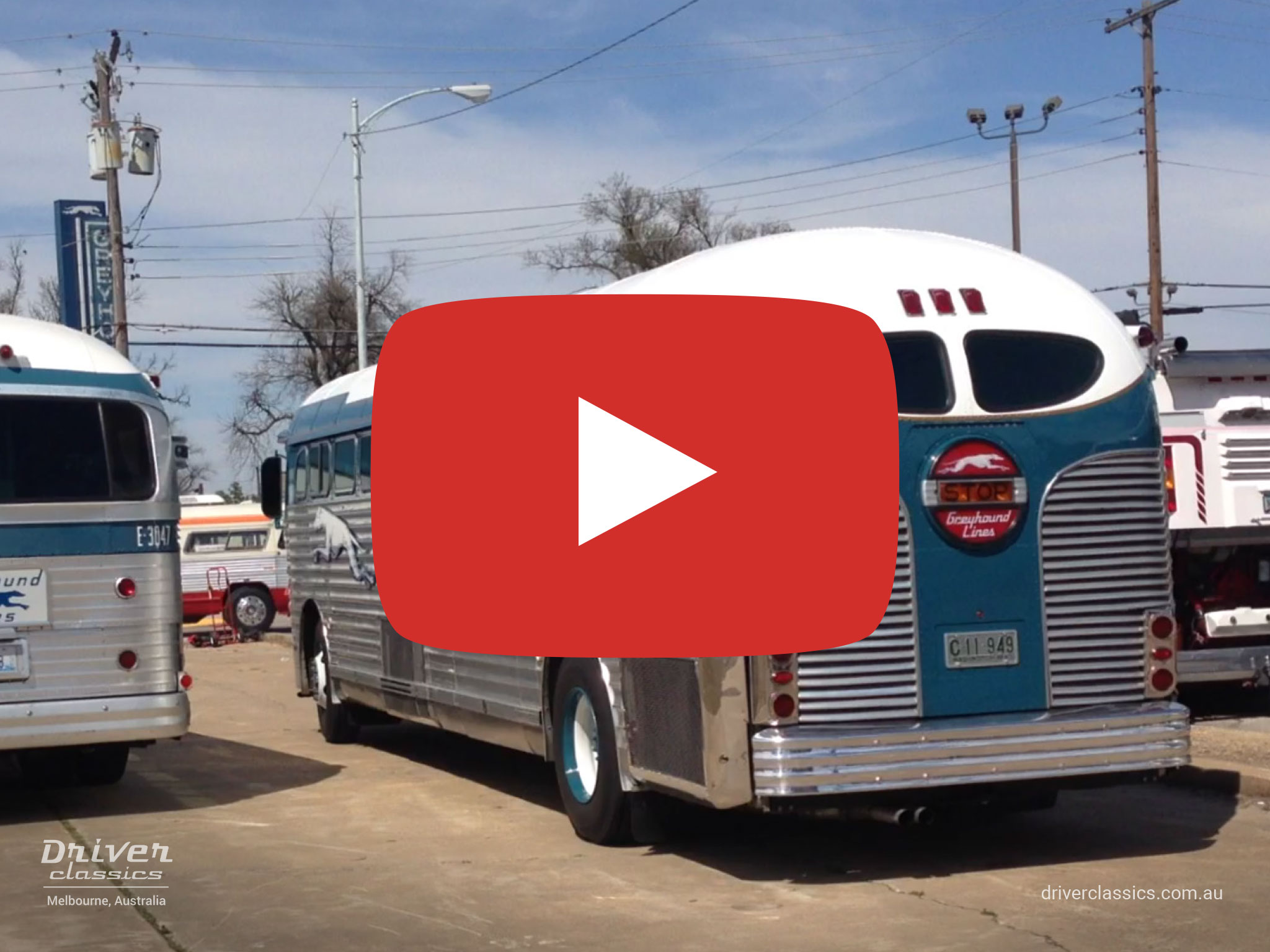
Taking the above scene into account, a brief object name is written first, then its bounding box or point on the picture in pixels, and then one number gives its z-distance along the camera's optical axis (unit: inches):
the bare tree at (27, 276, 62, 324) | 2199.8
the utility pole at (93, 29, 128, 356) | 1328.7
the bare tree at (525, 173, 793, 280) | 2439.7
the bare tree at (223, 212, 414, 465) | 1969.7
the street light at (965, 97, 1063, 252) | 1609.3
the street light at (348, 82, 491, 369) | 1066.1
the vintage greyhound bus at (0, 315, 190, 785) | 426.3
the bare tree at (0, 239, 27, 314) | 2215.8
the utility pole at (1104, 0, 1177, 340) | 1314.0
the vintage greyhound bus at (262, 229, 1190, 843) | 317.1
